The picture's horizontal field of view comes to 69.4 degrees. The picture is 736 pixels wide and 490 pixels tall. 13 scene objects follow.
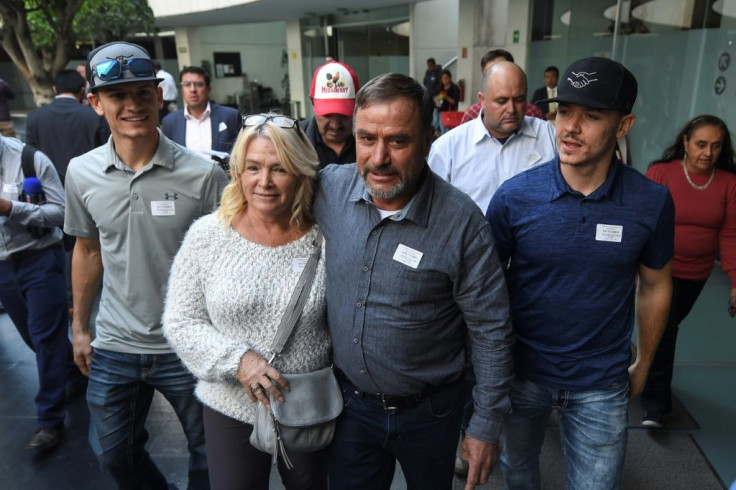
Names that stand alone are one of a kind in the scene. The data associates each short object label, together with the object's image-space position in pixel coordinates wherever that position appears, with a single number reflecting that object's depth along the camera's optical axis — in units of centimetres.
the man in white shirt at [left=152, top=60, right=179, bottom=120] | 812
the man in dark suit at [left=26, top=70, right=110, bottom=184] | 489
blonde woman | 194
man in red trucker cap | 322
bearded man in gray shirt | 182
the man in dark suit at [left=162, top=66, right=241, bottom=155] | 509
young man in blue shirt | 198
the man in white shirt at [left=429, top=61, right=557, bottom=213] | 316
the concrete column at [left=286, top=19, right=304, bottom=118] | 2009
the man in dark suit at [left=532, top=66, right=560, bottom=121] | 932
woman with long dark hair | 331
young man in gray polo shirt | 233
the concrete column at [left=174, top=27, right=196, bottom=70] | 2256
